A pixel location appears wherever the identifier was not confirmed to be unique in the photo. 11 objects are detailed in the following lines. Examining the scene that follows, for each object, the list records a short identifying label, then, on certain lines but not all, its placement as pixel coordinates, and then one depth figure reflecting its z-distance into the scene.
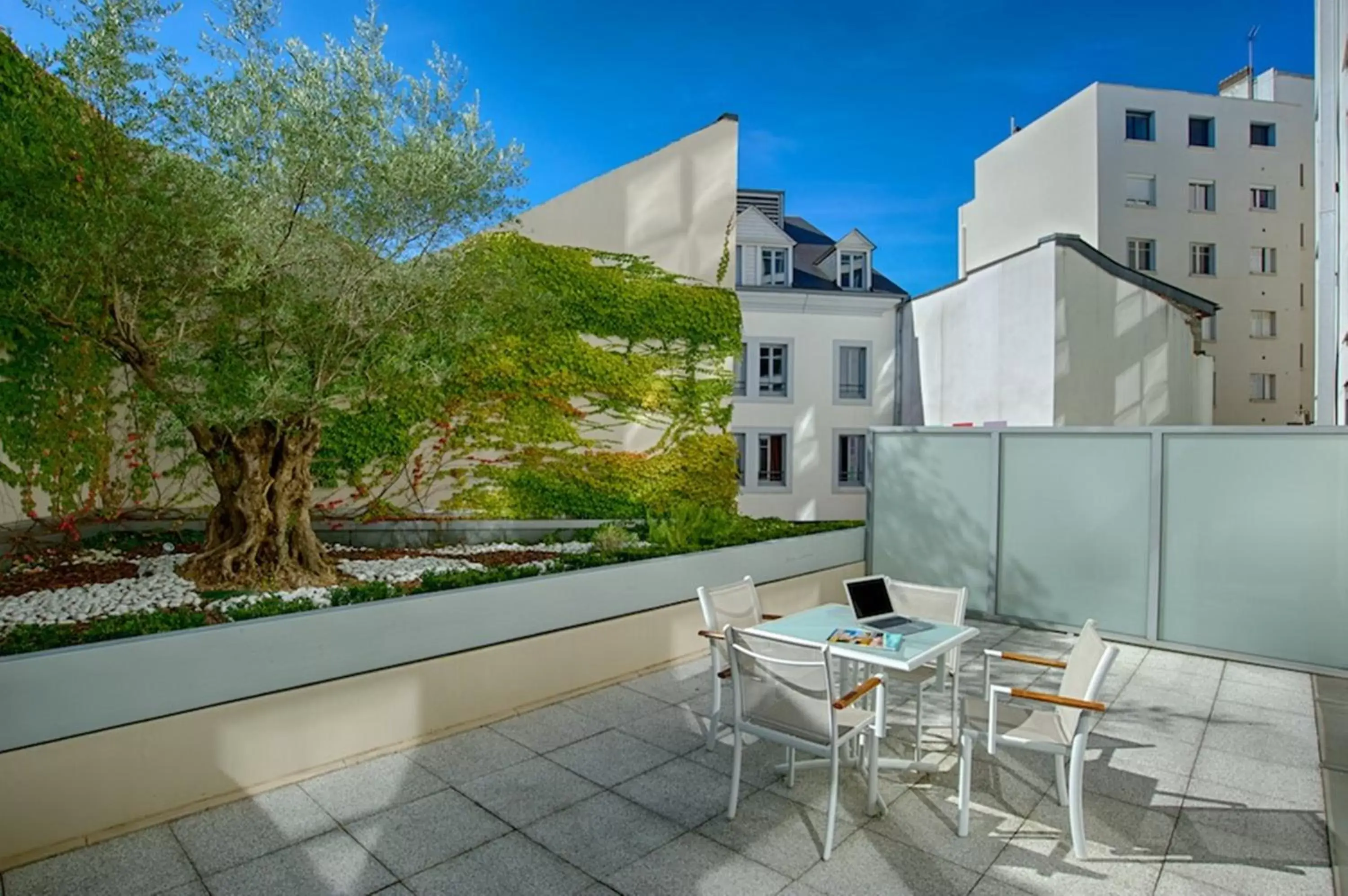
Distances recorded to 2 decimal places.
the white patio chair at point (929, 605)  4.14
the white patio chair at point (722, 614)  3.78
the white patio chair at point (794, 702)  2.96
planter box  2.94
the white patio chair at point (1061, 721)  2.93
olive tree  3.96
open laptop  4.00
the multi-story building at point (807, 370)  17.59
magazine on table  3.56
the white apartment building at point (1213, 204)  21.47
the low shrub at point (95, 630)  3.20
